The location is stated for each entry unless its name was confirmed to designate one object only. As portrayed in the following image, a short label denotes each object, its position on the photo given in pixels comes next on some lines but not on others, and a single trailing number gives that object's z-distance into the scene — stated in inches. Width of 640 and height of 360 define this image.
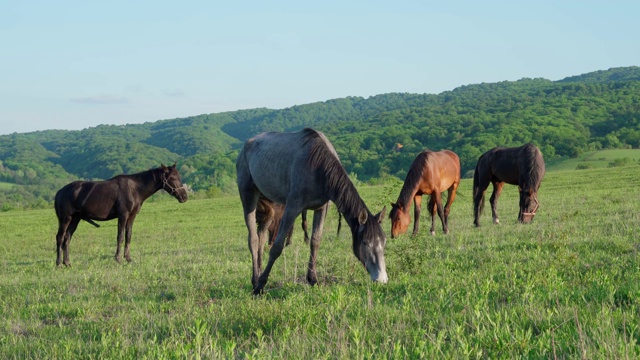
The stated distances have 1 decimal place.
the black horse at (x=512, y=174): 622.2
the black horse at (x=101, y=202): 582.2
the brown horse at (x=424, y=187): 571.8
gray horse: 279.7
